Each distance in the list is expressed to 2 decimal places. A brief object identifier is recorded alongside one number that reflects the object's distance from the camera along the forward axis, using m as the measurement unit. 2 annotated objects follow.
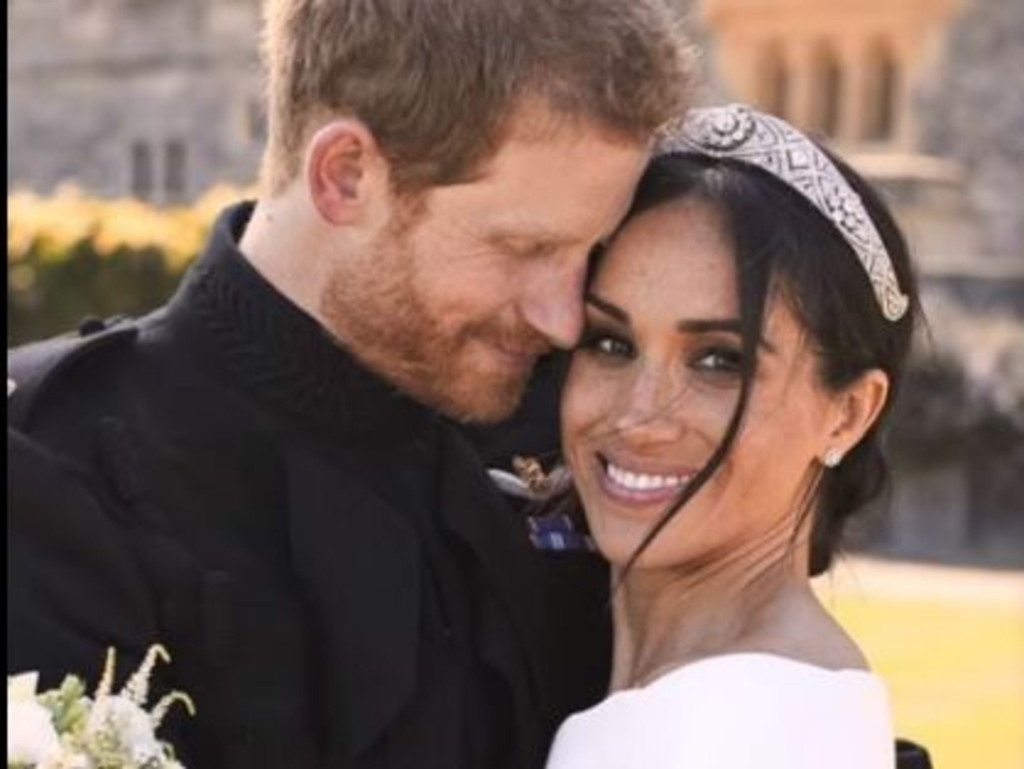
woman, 2.71
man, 2.56
